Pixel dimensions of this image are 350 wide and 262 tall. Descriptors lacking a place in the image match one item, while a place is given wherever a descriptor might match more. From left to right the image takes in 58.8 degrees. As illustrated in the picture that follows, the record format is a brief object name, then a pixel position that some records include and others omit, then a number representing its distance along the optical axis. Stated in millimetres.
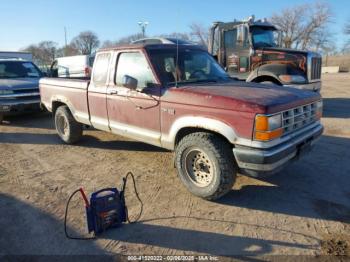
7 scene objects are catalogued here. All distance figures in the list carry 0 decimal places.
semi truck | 9133
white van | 18416
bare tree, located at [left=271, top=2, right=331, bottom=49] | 52469
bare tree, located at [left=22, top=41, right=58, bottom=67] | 58859
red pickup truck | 3566
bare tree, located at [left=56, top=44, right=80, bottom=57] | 57281
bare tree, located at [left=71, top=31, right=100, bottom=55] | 62406
